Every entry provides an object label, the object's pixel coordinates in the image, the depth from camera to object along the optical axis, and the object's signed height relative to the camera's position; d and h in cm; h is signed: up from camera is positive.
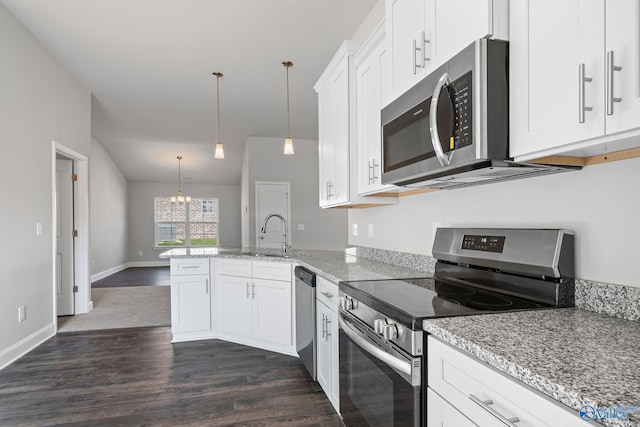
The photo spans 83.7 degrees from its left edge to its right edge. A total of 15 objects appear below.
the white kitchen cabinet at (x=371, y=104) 214 +69
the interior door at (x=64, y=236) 453 -32
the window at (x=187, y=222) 1028 -34
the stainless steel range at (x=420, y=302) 116 -36
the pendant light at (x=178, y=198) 961 +33
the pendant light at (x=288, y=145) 400 +74
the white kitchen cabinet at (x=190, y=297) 351 -86
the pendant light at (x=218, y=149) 416 +72
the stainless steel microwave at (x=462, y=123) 117 +32
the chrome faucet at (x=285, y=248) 359 -39
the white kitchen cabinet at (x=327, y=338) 208 -81
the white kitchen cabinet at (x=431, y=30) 118 +71
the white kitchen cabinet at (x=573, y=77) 82 +34
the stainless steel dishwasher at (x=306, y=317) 249 -79
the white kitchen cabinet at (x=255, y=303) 308 -85
